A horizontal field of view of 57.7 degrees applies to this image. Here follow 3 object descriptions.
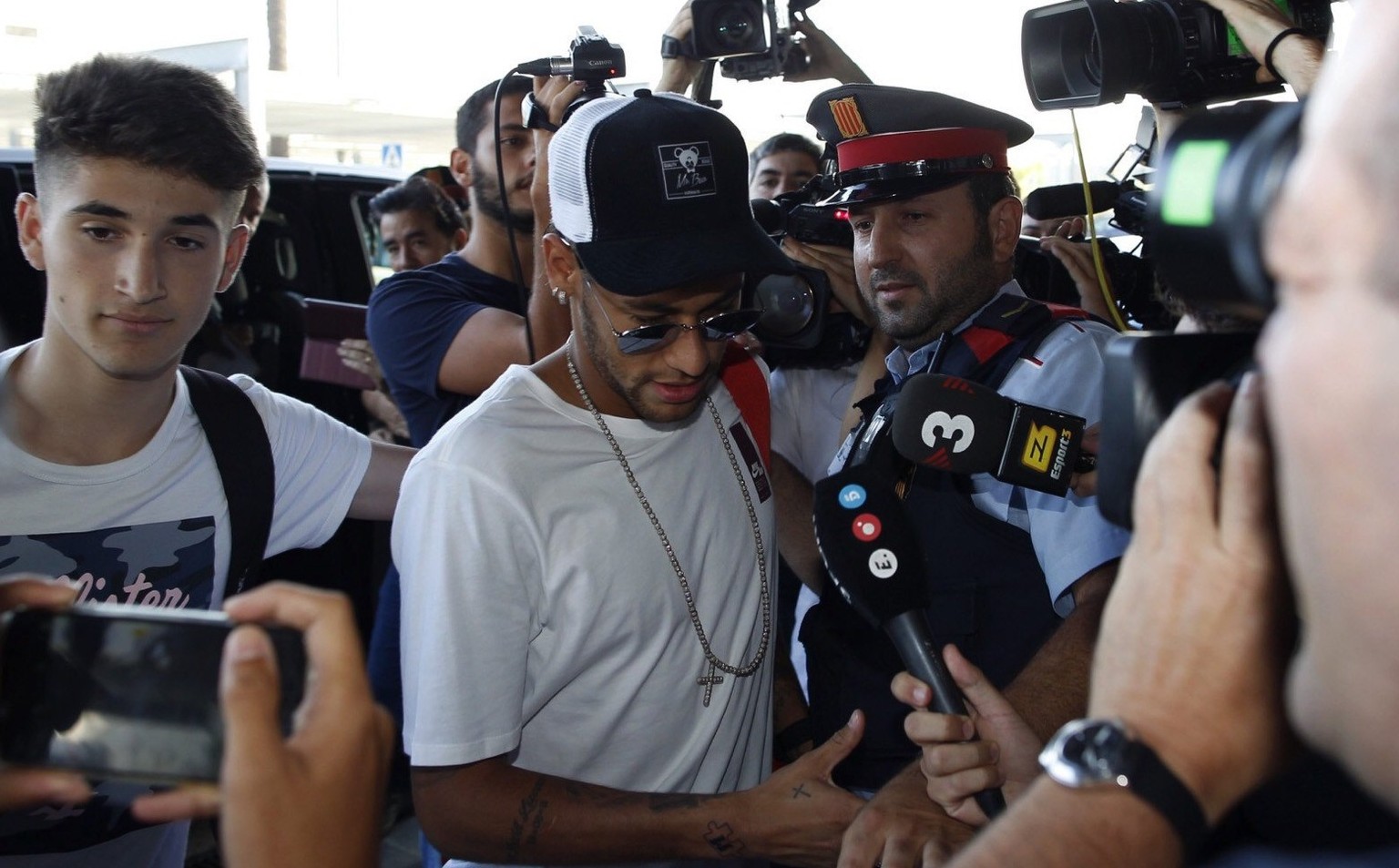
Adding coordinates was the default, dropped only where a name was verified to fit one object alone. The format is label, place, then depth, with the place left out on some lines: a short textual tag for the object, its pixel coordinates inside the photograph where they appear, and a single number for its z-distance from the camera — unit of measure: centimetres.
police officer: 206
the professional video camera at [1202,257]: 90
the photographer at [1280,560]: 78
